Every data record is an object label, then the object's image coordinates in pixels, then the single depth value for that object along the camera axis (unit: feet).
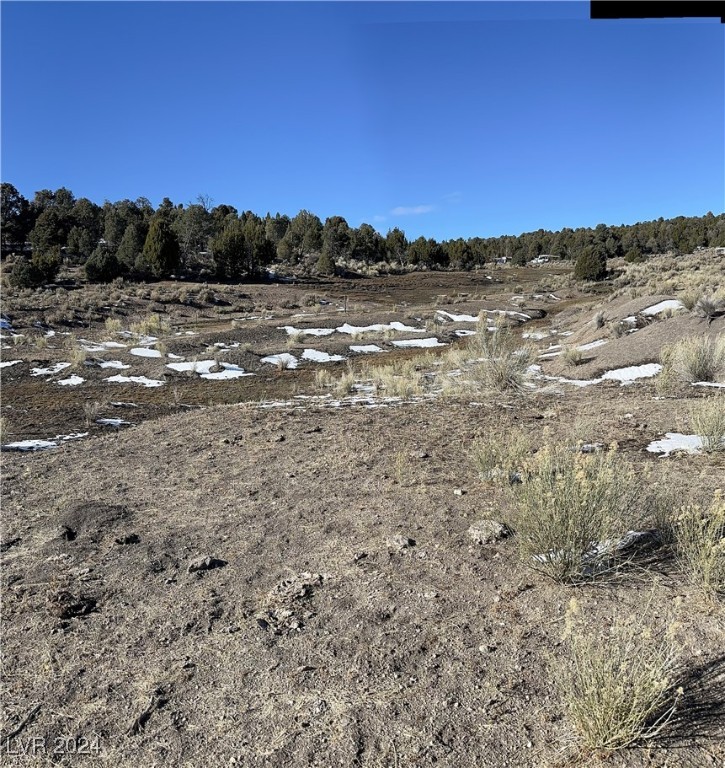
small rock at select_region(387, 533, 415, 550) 12.66
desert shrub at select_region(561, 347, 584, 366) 44.24
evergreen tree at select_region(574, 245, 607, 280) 143.95
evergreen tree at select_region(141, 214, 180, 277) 133.90
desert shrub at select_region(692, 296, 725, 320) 43.39
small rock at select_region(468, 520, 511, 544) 12.68
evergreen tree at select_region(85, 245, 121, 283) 119.96
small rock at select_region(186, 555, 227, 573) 12.52
